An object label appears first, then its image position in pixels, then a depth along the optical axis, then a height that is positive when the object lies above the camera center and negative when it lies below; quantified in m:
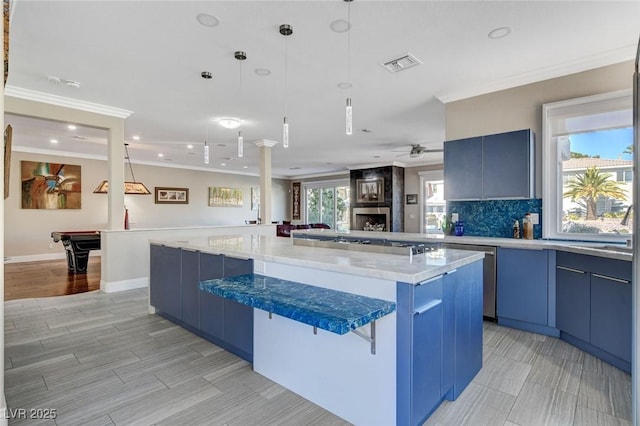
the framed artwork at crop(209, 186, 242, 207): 10.84 +0.53
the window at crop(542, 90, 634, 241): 3.02 +0.44
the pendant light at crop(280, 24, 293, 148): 2.59 +1.46
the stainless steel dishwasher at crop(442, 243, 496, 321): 3.29 -0.69
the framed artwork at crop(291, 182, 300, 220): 13.05 +0.44
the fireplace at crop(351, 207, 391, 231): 9.66 -0.19
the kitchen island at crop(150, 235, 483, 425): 1.59 -0.69
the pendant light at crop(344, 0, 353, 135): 2.35 +1.47
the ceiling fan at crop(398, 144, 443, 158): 6.80 +1.32
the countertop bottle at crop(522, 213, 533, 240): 3.46 -0.17
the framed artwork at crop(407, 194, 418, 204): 9.73 +0.40
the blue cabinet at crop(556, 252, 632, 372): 2.38 -0.75
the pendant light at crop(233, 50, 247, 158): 2.99 +1.46
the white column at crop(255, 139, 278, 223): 6.45 +0.66
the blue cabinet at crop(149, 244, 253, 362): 2.53 -0.79
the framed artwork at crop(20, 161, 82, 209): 7.43 +0.64
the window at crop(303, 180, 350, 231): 11.76 +0.34
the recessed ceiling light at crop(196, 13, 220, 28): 2.44 +1.47
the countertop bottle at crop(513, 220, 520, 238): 3.56 -0.19
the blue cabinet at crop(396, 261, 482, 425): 1.57 -0.71
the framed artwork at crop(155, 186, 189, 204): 9.59 +0.51
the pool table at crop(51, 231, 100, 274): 5.66 -0.60
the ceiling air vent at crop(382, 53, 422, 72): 3.10 +1.47
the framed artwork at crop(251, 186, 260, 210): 12.03 +0.52
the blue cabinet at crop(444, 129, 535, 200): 3.40 +0.50
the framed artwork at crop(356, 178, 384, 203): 9.82 +0.67
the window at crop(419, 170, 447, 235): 9.31 +0.34
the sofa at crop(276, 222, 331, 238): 8.41 -0.45
